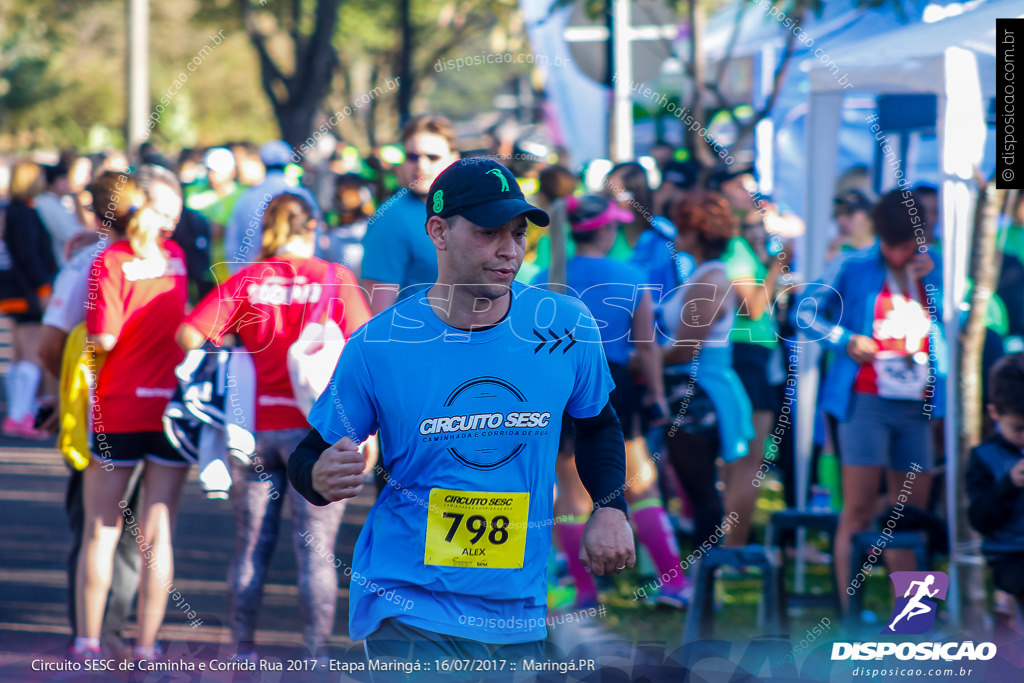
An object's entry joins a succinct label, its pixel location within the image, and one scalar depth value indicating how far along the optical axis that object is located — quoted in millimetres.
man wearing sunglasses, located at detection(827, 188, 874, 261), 14016
